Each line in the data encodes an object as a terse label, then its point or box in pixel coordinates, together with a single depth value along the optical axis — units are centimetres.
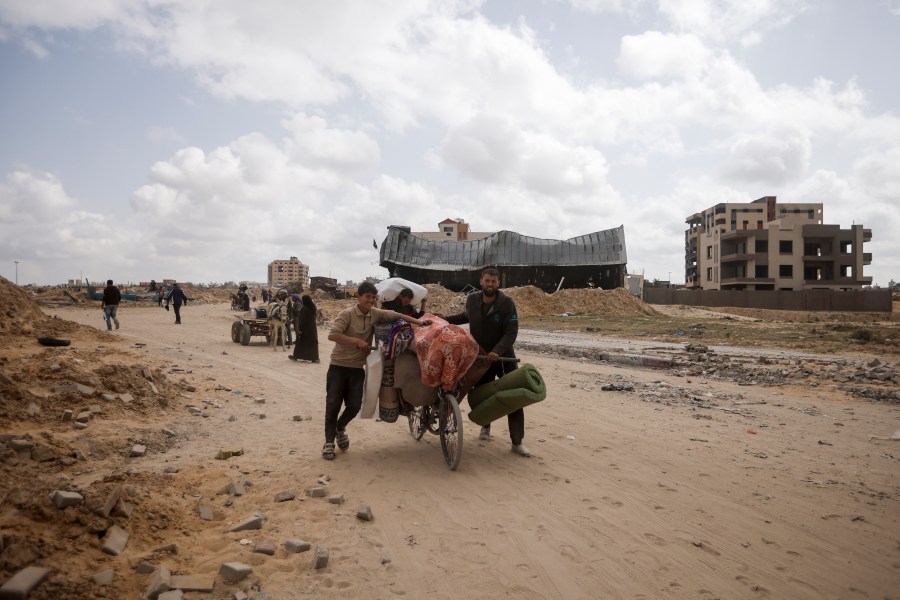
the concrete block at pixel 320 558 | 328
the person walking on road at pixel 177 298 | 2295
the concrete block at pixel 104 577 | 287
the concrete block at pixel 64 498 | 328
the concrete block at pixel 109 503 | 339
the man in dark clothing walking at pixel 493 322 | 555
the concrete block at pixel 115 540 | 315
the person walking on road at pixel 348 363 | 538
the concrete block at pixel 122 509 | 351
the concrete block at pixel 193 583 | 299
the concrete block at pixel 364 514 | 398
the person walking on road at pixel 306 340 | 1307
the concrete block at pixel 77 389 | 689
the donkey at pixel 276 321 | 1577
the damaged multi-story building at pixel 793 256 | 5319
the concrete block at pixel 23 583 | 252
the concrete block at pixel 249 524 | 375
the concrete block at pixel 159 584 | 287
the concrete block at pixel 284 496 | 428
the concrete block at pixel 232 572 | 313
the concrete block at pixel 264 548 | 345
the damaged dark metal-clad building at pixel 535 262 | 4788
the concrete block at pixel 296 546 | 349
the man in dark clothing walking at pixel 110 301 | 1838
